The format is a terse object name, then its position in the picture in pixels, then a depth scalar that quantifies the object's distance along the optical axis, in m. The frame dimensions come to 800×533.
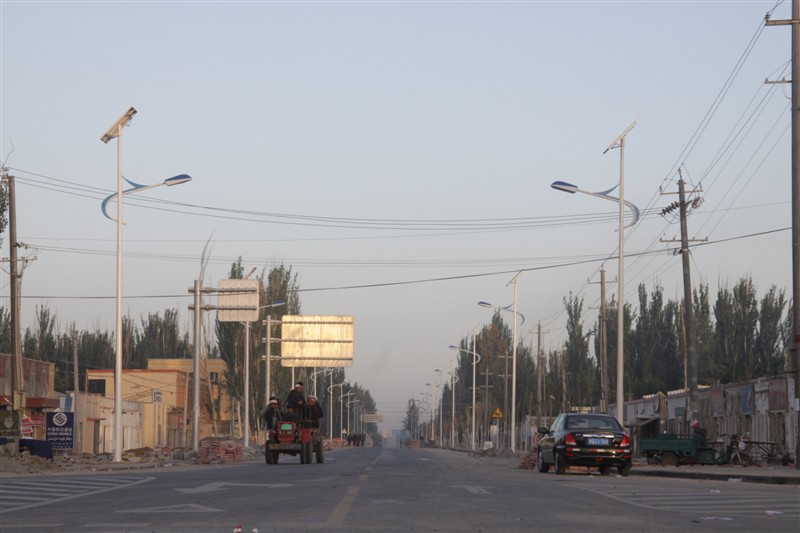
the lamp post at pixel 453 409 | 123.71
